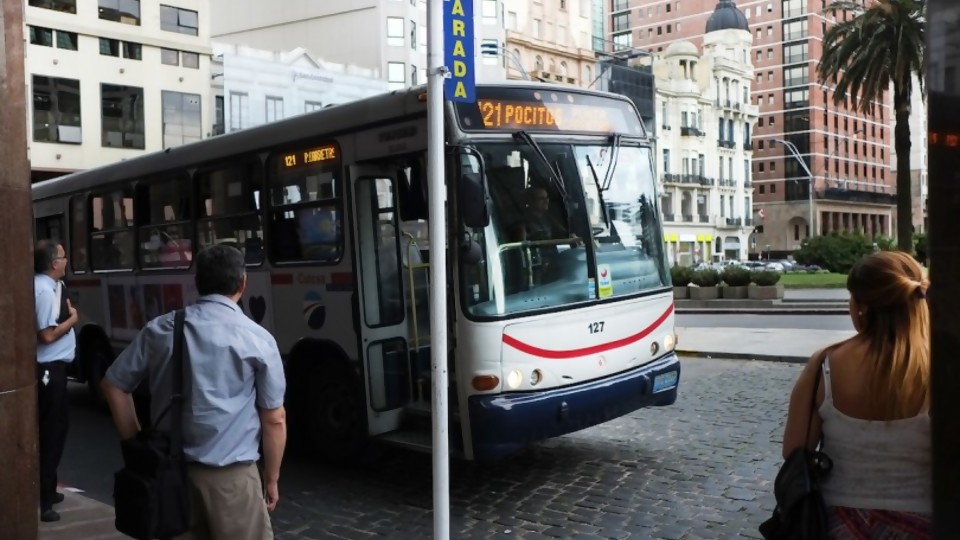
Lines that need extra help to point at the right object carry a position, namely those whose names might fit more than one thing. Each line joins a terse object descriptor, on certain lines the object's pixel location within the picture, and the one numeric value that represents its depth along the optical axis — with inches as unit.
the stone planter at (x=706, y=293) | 1152.2
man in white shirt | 246.1
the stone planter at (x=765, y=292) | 1111.4
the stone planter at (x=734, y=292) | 1140.5
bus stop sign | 191.2
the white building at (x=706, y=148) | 3312.0
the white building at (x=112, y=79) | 1545.3
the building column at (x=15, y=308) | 184.1
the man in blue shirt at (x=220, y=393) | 144.3
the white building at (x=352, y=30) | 2541.8
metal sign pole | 185.6
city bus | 257.4
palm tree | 1228.5
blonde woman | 110.8
